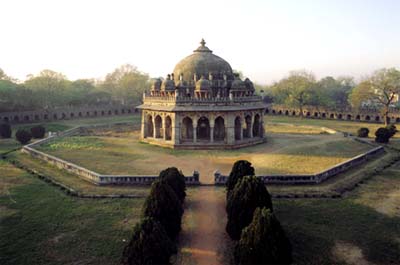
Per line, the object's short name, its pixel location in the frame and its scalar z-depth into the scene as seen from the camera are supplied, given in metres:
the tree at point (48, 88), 61.85
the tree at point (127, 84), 76.62
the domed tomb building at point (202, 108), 34.78
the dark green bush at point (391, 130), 37.76
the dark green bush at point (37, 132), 40.56
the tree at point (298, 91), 63.50
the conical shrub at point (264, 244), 11.47
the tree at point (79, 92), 68.99
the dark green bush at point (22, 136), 36.84
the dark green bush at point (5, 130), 40.01
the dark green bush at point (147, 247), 11.33
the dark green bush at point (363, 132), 41.93
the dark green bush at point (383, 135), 37.00
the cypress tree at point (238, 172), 18.97
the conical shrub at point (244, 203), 14.60
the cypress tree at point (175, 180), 17.92
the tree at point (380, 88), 50.12
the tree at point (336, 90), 66.05
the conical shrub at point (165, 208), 14.37
